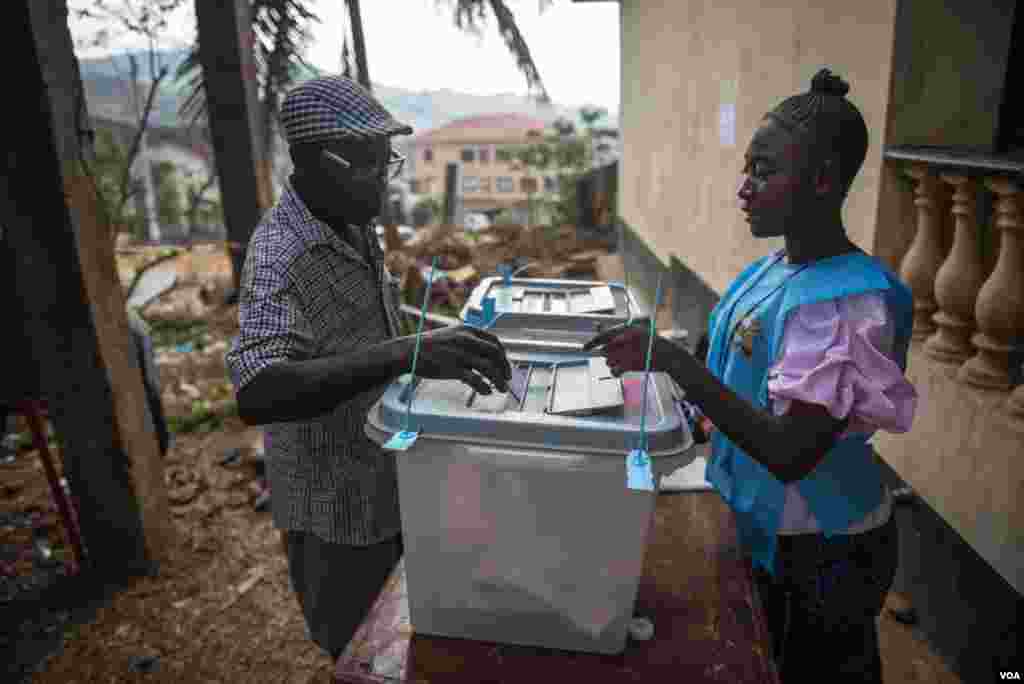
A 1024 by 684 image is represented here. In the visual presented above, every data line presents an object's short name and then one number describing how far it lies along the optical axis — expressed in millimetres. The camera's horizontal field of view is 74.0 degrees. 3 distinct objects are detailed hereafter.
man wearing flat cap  1225
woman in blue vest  1121
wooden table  1243
